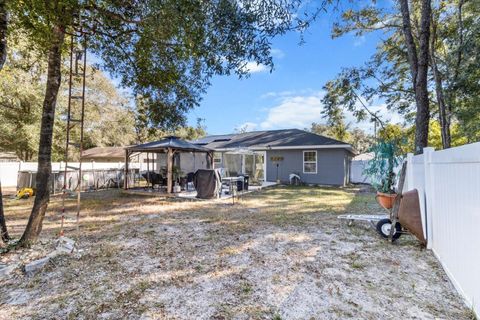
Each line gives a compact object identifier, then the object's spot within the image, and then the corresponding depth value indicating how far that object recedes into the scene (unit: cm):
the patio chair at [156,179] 1134
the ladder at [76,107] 411
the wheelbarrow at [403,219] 396
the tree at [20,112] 1181
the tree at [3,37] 318
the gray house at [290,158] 1406
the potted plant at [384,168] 535
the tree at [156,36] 316
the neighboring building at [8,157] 2218
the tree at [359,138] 3766
